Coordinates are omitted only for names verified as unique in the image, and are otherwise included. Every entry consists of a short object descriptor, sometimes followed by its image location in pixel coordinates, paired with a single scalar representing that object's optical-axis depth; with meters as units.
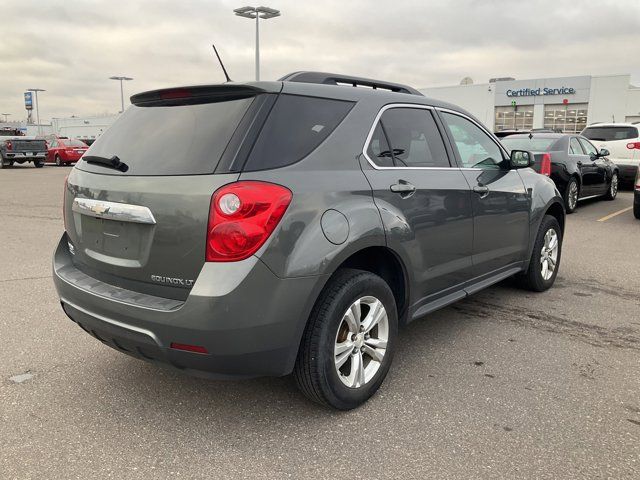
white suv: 13.56
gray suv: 2.43
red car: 27.73
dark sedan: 9.88
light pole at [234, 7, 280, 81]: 22.61
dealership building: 42.88
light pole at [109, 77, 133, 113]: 50.44
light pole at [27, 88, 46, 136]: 70.75
